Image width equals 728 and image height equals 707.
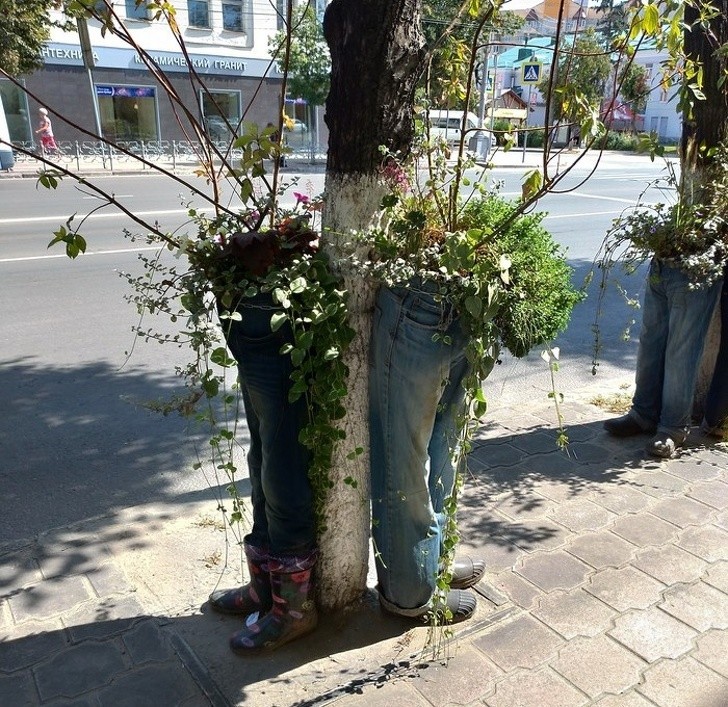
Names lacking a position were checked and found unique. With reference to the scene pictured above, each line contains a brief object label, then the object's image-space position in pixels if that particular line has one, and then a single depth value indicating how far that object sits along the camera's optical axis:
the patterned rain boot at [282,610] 2.55
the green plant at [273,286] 2.21
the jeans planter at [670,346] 4.12
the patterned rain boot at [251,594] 2.66
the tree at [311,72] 21.22
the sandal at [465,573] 2.92
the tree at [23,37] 14.10
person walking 20.81
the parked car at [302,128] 25.50
